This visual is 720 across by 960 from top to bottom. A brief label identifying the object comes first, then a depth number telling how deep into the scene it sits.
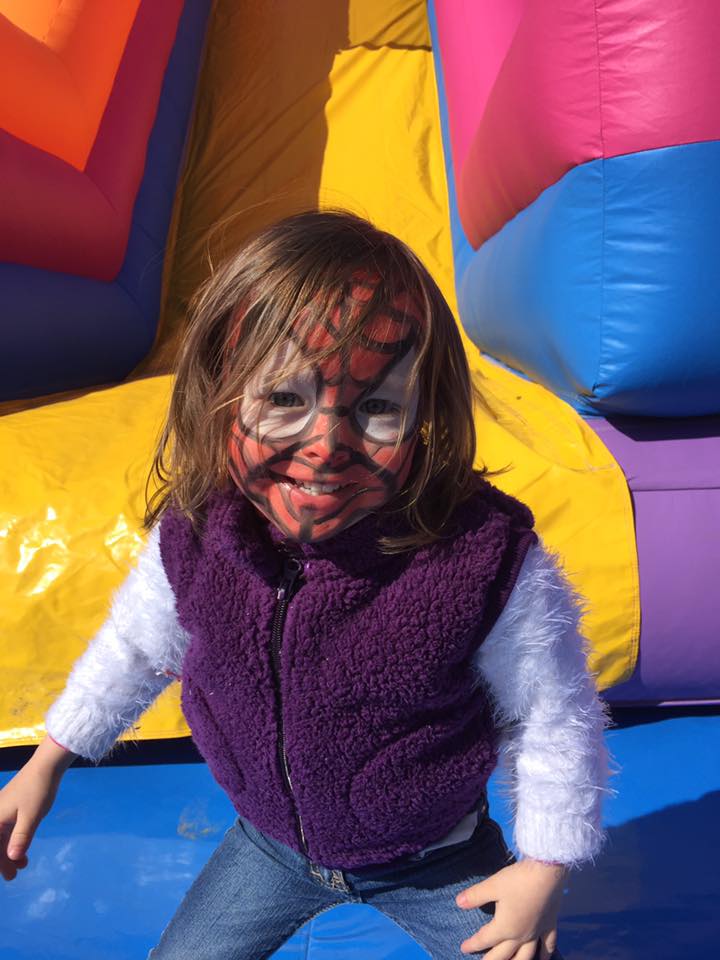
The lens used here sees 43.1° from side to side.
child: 0.62
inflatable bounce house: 1.02
